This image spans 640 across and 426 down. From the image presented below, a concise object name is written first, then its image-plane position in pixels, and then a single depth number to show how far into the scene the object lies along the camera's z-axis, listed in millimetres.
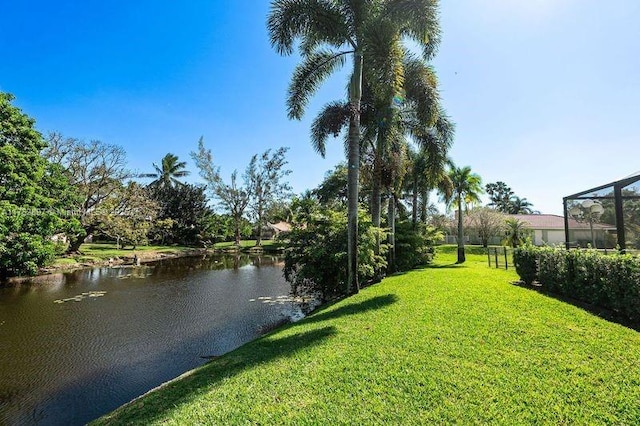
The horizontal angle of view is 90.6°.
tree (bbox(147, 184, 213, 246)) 40000
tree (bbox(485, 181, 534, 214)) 68750
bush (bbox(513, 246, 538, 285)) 9992
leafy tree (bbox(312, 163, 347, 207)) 31930
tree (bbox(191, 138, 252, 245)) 42719
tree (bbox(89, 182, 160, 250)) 27188
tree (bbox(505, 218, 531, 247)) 33156
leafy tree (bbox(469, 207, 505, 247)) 36312
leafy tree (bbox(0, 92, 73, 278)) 14852
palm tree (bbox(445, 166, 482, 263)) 21609
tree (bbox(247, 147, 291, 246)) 43469
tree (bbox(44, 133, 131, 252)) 24781
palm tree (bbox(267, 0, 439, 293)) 9273
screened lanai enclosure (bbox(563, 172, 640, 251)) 9070
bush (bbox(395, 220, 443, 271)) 16484
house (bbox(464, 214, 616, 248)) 38562
